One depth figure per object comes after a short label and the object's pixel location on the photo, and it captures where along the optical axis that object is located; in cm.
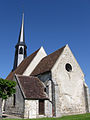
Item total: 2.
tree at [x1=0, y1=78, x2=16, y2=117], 1438
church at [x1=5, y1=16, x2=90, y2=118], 1472
